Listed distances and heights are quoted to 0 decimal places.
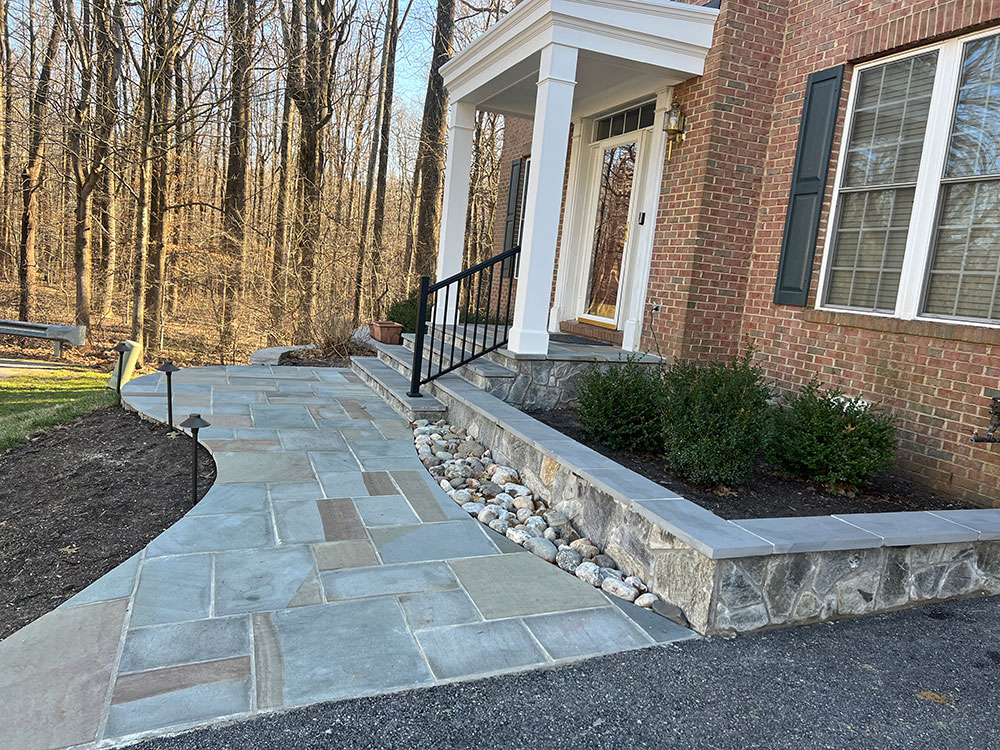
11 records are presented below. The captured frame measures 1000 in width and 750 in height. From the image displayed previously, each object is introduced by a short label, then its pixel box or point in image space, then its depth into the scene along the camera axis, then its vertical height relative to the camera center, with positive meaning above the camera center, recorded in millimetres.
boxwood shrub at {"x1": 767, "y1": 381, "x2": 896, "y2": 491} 3318 -617
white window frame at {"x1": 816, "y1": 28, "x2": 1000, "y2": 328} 3824 +924
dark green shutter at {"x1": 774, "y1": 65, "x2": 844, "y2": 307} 4555 +994
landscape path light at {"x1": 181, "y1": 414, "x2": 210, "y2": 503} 2895 -744
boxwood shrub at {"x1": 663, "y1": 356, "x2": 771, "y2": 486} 3205 -576
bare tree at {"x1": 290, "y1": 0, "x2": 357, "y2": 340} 10078 +2498
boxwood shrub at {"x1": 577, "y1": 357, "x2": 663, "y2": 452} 3859 -656
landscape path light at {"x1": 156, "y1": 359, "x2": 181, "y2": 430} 4133 -792
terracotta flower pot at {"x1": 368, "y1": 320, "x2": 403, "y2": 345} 7363 -604
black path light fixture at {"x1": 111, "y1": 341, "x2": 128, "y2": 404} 5215 -876
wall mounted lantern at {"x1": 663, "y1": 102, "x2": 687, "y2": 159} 5258 +1492
